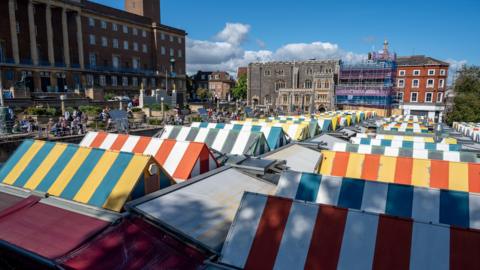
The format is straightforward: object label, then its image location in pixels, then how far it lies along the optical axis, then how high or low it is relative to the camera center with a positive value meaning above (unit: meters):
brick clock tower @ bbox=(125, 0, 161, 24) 68.44 +18.94
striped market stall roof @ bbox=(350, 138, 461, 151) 10.99 -1.85
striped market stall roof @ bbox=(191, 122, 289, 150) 12.97 -1.77
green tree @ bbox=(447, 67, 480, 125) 45.62 -0.36
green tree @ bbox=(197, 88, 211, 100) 87.01 -0.38
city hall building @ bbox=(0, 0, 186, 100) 42.53 +7.74
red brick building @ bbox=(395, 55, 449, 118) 60.53 +1.84
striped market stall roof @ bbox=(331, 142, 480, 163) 8.95 -1.76
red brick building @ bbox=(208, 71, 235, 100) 96.01 +2.70
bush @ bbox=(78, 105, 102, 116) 27.29 -1.64
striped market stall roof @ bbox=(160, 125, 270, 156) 11.15 -1.77
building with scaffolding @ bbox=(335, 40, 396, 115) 62.41 +2.14
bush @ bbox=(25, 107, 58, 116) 22.15 -1.46
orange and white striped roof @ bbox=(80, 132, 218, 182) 7.72 -1.65
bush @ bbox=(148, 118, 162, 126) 25.09 -2.40
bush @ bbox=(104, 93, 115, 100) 42.11 -0.69
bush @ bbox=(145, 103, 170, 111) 33.12 -1.58
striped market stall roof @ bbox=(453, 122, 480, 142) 17.50 -2.40
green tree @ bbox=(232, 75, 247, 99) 97.06 +0.90
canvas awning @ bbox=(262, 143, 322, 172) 10.18 -2.23
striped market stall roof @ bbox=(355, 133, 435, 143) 13.37 -1.93
